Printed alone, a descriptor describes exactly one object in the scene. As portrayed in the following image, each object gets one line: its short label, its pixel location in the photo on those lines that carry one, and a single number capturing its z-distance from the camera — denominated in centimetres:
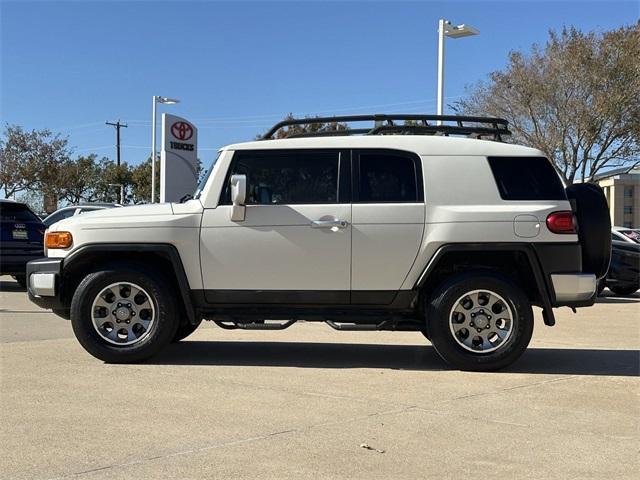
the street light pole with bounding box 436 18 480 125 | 1616
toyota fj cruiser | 613
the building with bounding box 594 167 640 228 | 8027
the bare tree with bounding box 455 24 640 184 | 2445
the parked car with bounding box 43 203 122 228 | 1543
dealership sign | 1920
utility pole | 7231
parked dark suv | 1316
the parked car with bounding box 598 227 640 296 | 1410
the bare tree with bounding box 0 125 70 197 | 4228
